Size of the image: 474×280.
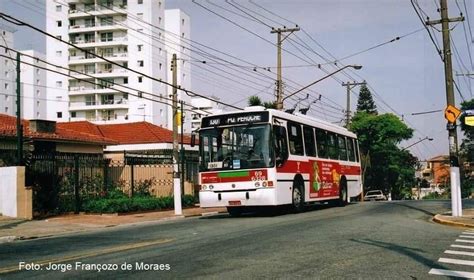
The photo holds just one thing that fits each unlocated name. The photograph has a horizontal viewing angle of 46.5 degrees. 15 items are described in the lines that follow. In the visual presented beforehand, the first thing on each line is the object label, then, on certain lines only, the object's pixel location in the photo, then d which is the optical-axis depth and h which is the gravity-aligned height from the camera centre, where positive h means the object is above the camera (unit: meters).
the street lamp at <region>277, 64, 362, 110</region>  32.56 +4.40
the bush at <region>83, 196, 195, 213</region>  21.08 -1.38
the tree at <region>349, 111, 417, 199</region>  65.12 +1.87
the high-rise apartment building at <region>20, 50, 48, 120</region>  97.06 +14.33
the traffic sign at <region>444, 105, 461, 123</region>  17.45 +1.56
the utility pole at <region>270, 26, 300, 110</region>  33.91 +5.77
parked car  57.03 -3.29
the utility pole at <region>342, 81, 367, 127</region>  50.36 +6.33
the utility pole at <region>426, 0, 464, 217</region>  17.19 +1.10
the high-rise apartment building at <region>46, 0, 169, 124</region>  82.06 +17.73
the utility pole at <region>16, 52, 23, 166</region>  18.56 +1.60
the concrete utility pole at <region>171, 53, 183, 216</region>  21.91 +0.47
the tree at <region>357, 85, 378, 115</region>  77.94 +8.93
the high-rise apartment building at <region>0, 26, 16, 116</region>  94.62 +14.72
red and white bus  17.20 +0.23
